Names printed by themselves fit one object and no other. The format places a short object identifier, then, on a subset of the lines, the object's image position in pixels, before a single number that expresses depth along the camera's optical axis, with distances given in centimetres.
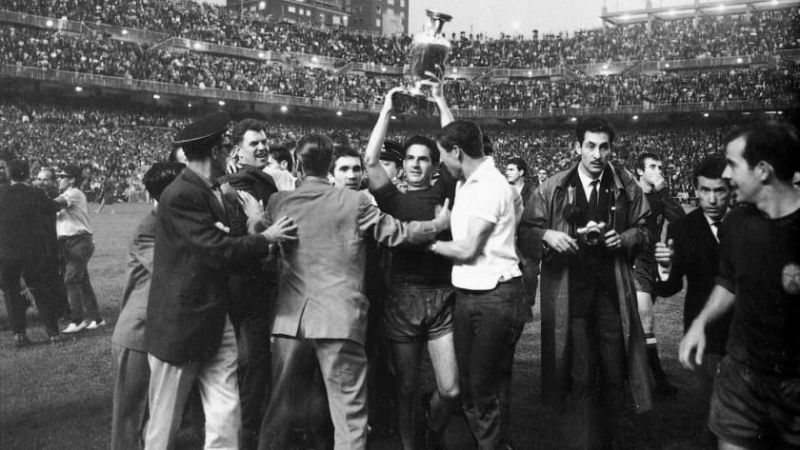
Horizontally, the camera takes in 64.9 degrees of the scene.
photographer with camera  402
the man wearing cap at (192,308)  326
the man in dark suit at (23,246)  681
